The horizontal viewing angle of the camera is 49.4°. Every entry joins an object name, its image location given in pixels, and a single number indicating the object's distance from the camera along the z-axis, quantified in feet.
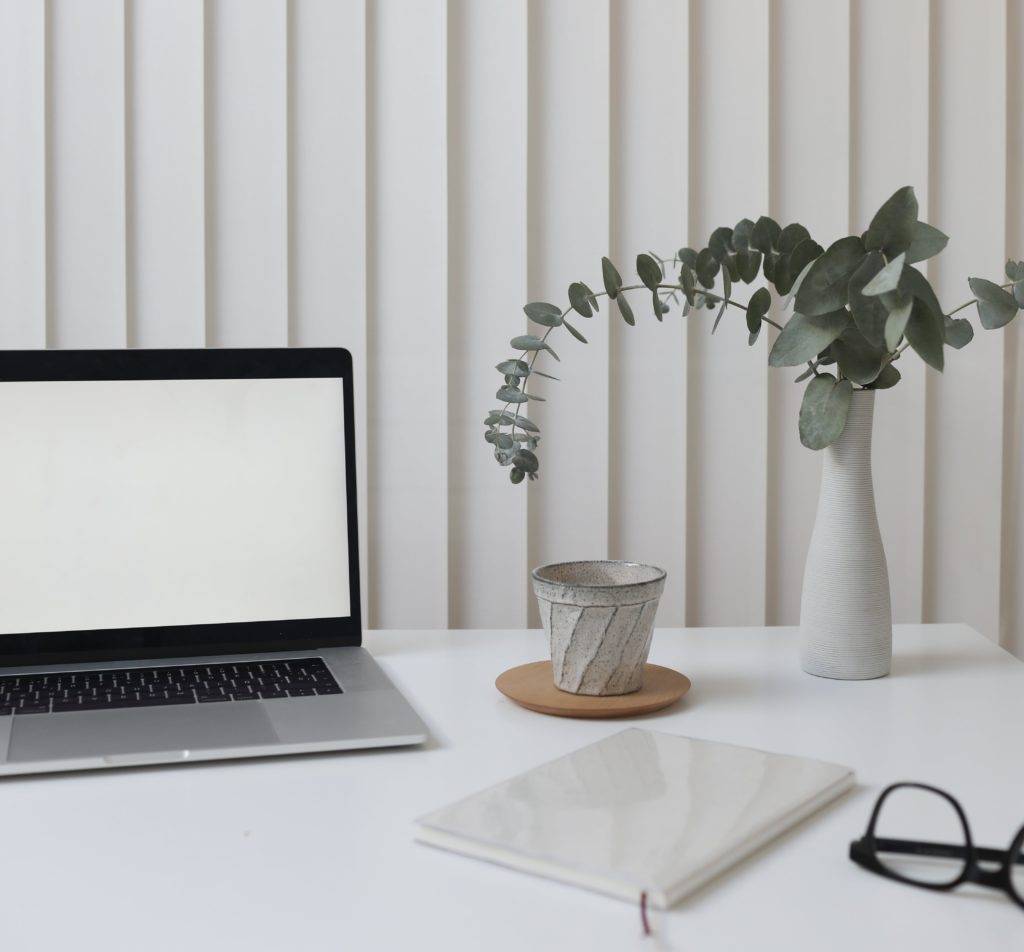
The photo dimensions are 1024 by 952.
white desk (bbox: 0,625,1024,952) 1.61
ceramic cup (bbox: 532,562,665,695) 2.69
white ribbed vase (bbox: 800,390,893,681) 3.02
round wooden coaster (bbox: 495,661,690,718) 2.62
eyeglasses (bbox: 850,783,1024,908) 1.72
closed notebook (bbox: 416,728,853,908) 1.74
